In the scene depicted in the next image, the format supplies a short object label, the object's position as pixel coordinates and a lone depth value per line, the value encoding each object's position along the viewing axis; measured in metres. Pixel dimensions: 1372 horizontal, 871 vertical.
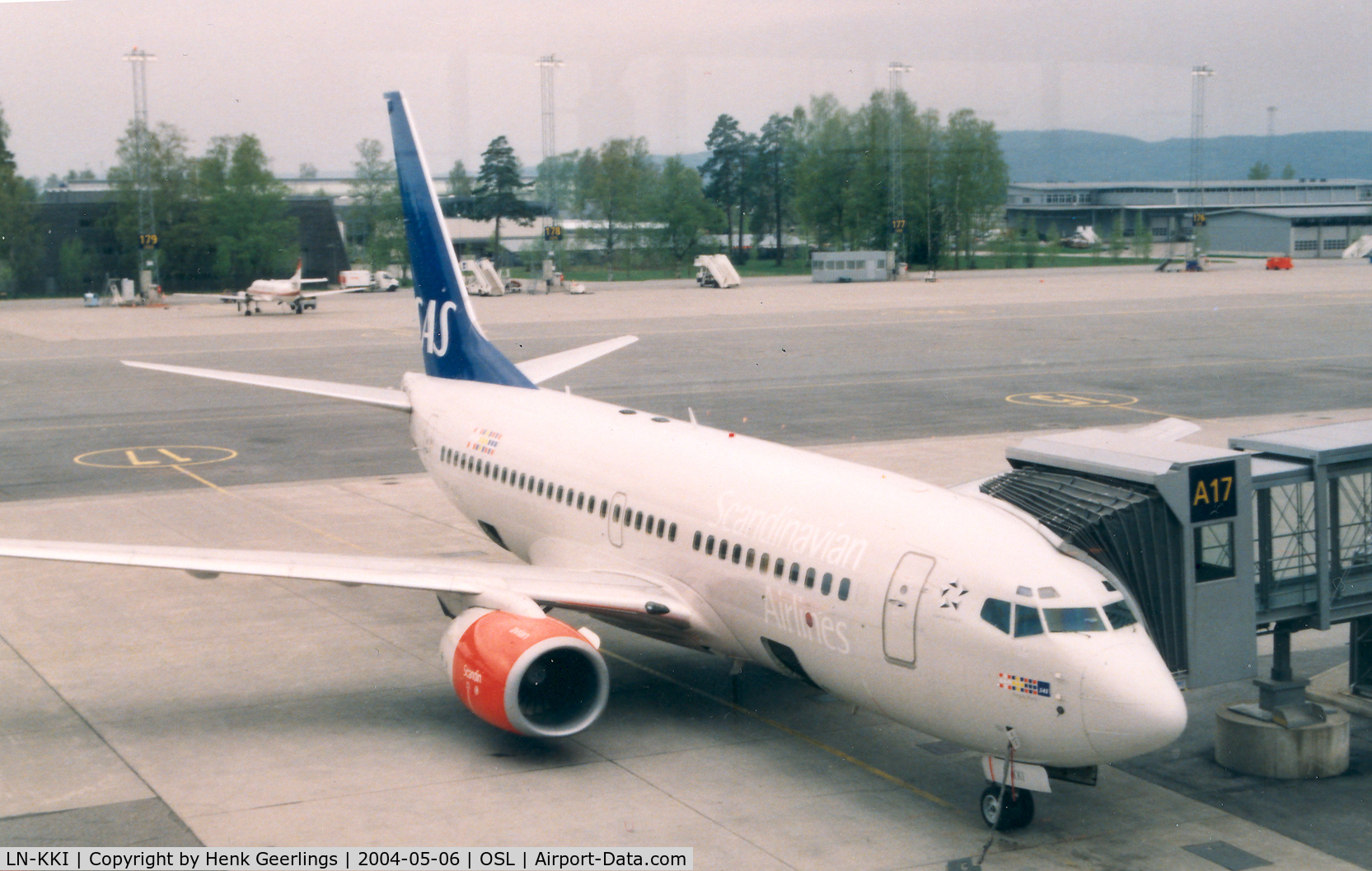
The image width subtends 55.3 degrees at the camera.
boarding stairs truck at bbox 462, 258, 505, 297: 118.25
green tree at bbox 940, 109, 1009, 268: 96.56
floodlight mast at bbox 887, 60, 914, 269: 96.88
